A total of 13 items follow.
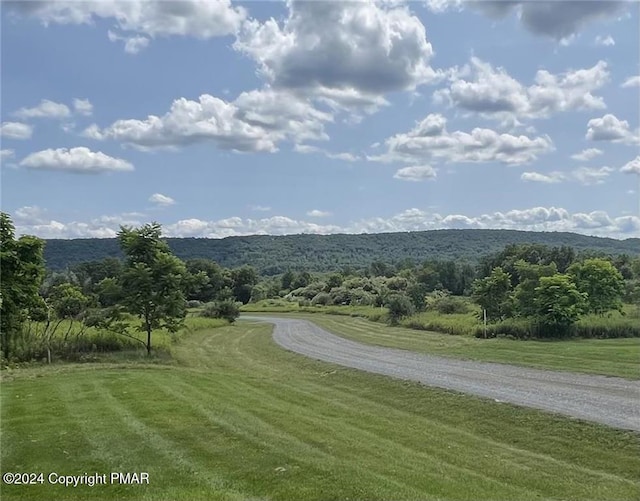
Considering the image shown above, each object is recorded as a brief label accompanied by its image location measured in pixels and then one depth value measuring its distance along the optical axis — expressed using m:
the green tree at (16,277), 19.97
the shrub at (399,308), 45.50
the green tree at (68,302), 25.88
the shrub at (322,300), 82.31
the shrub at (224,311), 56.31
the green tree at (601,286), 33.75
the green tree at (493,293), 36.09
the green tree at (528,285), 32.69
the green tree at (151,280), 24.86
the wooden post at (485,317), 31.91
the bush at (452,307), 45.12
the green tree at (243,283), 97.00
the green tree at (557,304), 30.39
